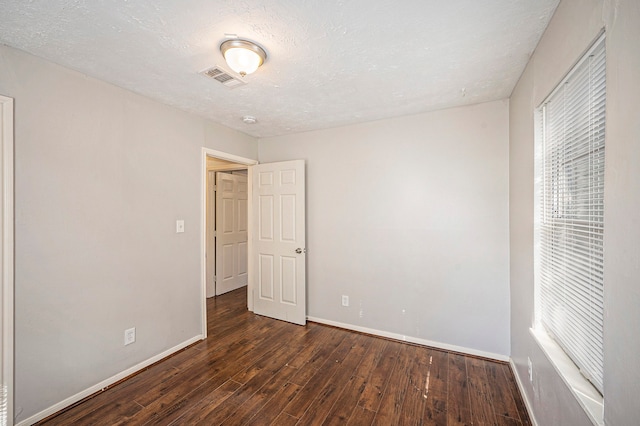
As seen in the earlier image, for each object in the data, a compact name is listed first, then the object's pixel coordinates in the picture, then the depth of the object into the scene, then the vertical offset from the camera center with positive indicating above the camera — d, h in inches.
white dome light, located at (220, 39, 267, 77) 65.5 +39.2
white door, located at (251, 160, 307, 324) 136.3 -14.9
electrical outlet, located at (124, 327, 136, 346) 91.7 -42.3
